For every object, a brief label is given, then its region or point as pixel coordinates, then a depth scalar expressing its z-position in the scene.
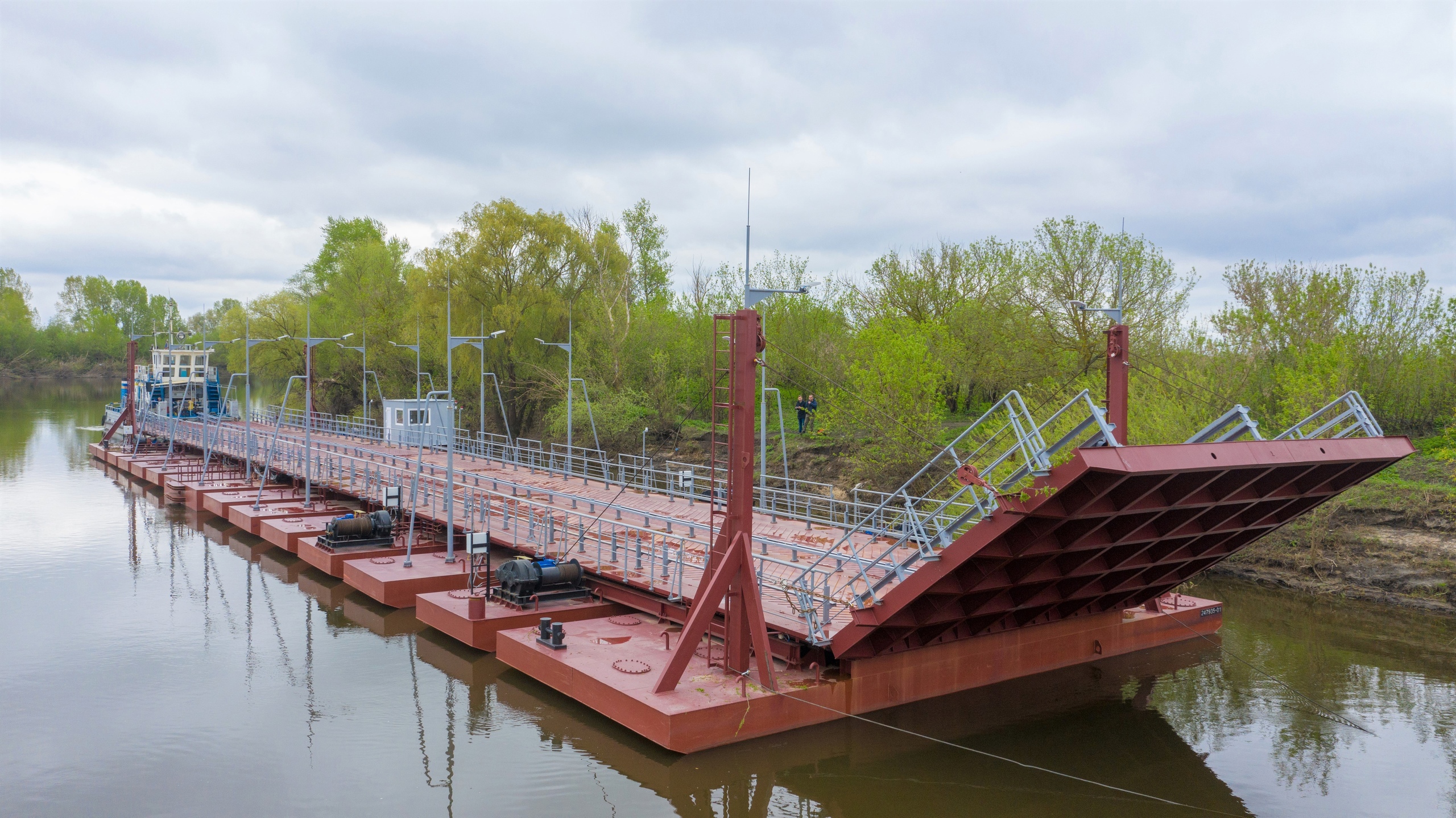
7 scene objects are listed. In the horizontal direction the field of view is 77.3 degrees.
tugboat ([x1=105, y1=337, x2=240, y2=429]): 59.22
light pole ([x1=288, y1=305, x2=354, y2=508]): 30.11
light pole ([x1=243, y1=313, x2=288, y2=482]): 34.16
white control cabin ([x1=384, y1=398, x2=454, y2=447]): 46.34
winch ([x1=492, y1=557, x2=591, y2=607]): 18.95
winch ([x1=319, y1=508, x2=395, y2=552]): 25.58
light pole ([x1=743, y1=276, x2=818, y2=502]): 14.16
